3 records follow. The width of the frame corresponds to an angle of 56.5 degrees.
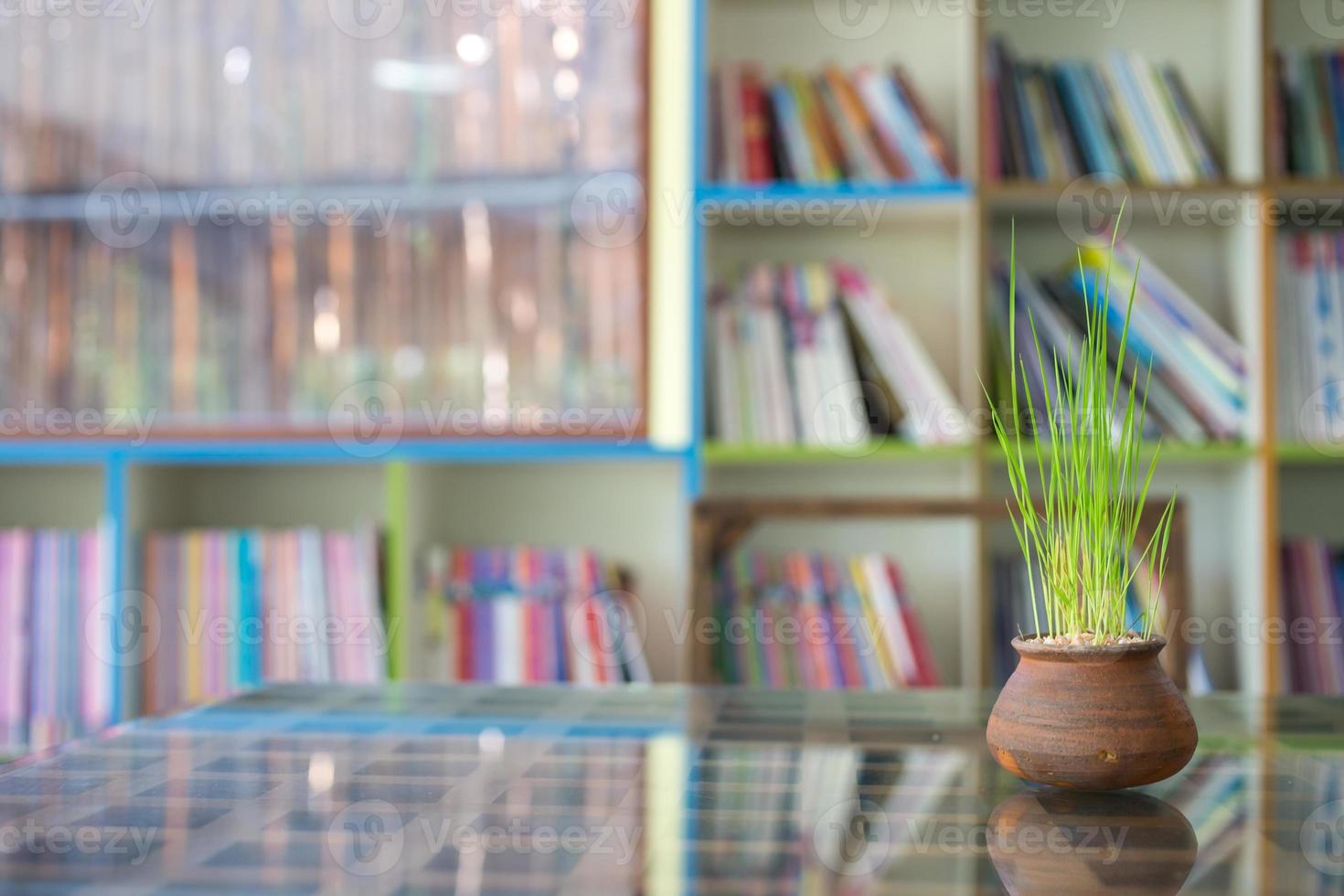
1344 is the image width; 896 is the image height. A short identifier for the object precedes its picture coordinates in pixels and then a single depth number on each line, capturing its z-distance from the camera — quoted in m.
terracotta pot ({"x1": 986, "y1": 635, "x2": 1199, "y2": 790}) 0.78
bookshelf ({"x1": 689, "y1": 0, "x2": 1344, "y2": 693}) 2.24
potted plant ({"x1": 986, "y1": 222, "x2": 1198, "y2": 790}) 0.78
